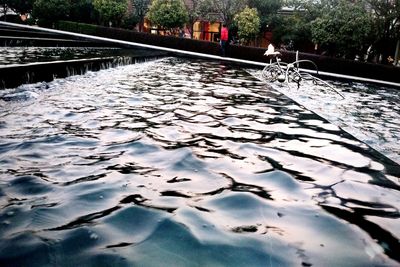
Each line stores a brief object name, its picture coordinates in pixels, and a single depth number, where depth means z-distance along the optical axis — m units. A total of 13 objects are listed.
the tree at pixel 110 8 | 27.64
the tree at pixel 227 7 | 26.70
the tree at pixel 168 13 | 26.52
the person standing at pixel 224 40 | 19.36
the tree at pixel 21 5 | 32.14
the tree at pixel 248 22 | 25.17
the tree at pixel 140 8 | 30.31
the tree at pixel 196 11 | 28.03
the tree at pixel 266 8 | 27.45
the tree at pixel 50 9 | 28.05
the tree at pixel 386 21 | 18.28
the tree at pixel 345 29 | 18.77
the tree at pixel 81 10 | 30.58
